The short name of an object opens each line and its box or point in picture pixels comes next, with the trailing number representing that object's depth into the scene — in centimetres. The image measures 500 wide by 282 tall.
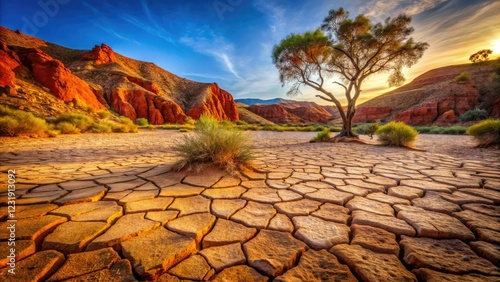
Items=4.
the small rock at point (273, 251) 103
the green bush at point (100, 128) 1031
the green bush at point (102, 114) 1435
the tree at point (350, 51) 838
